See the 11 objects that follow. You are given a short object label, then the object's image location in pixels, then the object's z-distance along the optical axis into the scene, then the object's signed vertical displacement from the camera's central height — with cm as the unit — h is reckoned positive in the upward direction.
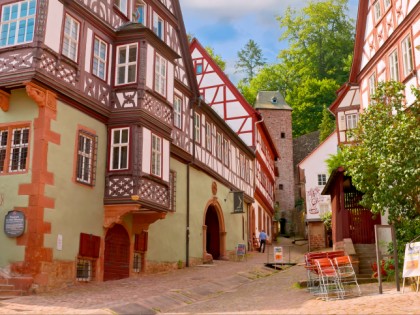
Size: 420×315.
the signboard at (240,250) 2781 +42
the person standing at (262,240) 3523 +118
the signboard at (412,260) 1255 -4
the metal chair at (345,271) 1366 -34
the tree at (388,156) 1472 +287
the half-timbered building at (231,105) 3659 +1046
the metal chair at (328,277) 1339 -45
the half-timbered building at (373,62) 1842 +742
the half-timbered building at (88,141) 1488 +362
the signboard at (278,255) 2445 +15
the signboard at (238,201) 3041 +315
